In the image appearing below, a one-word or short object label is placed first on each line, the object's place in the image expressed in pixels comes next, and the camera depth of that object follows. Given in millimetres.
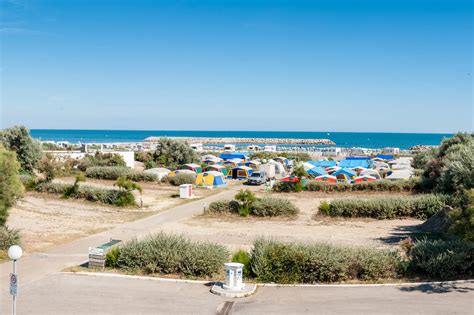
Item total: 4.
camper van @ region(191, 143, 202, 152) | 80338
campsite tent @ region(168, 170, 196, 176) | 36450
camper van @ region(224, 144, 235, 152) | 85556
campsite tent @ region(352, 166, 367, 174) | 40719
